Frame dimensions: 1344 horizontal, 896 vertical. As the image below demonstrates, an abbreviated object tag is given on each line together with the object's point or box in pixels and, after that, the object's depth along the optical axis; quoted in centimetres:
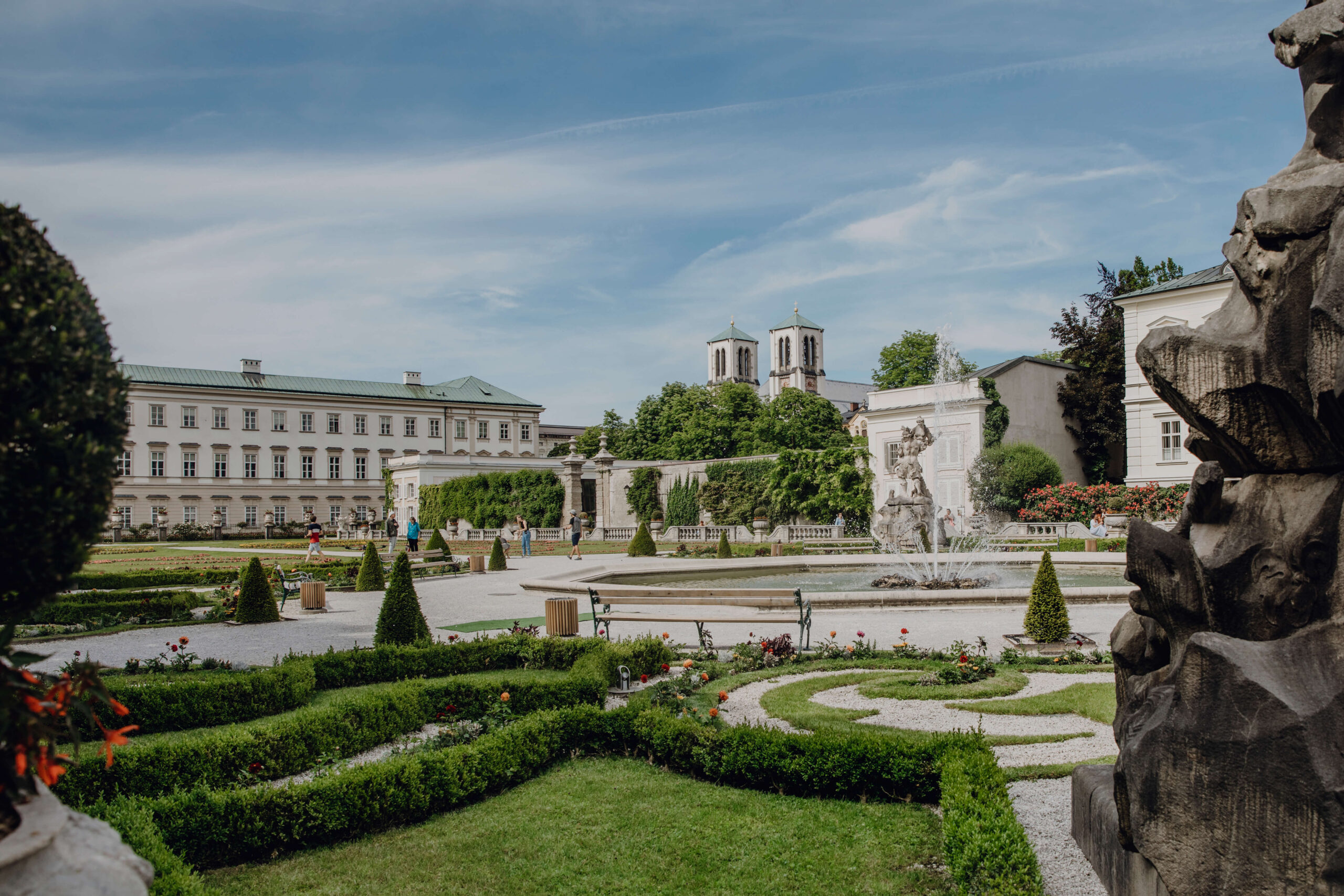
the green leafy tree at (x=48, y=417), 204
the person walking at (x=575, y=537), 2852
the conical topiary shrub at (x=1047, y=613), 1037
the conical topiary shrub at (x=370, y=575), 1962
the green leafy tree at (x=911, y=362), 5128
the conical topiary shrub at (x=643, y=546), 2797
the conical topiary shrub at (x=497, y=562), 2502
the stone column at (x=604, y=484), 4394
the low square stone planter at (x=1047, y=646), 1031
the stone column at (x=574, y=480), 4488
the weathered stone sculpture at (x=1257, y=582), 311
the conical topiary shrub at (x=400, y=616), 1030
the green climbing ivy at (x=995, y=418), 3638
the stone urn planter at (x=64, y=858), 180
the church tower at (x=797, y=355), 11094
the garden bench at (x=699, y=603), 1099
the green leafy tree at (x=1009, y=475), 3475
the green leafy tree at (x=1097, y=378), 3862
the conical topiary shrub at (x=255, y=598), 1460
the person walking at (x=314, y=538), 2727
